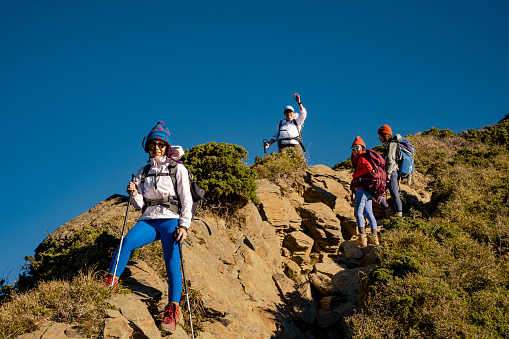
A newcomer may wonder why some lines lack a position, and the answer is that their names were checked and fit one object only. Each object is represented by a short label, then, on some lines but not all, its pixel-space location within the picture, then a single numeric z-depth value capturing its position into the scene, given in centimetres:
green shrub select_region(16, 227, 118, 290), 647
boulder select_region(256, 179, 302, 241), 1145
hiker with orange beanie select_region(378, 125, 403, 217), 1078
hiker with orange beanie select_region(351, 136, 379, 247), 1003
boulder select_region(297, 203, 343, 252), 1142
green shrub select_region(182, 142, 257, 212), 992
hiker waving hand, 1317
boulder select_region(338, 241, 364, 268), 1024
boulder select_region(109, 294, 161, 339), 498
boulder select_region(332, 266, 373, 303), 873
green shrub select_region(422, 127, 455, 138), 2202
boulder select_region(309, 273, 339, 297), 905
